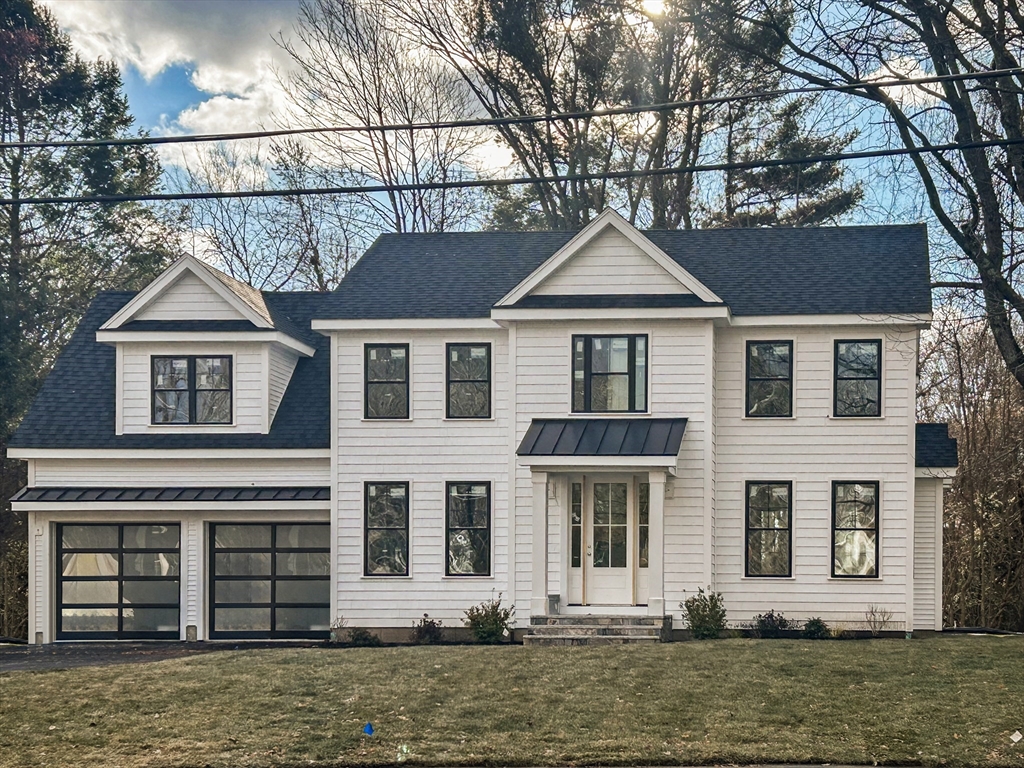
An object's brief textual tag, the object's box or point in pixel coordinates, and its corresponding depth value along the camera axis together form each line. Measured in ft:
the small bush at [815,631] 66.49
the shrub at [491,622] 67.36
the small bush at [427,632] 68.69
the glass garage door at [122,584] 73.31
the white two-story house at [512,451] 67.97
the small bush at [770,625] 67.05
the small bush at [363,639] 68.80
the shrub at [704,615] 65.67
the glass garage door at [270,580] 73.10
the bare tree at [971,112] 58.95
